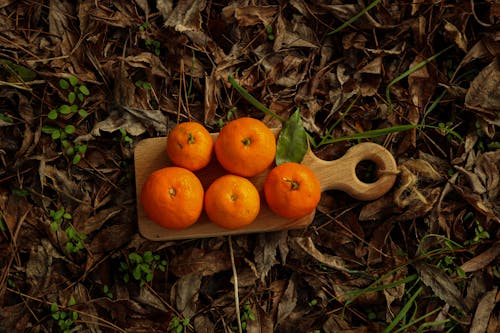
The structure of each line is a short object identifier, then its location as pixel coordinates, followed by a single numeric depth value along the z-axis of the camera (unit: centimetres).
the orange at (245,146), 82
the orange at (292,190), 81
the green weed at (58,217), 86
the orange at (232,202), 81
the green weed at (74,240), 86
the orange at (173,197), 80
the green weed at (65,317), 85
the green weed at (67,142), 87
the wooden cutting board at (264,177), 86
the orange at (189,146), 82
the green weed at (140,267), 87
